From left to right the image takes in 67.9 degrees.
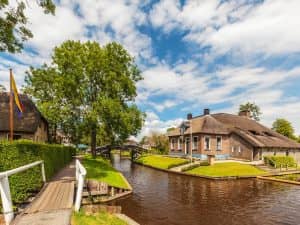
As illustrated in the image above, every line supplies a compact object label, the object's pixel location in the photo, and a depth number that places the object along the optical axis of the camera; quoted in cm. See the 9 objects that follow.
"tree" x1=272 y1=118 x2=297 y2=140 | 5509
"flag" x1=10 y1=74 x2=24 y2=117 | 1467
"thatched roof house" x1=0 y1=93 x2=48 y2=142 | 2509
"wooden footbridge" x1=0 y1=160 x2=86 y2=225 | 673
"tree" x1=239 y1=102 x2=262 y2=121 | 7188
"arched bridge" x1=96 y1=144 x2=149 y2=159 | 4881
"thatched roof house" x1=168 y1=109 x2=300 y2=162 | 3438
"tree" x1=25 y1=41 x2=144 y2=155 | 2820
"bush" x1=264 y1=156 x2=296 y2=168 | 3136
